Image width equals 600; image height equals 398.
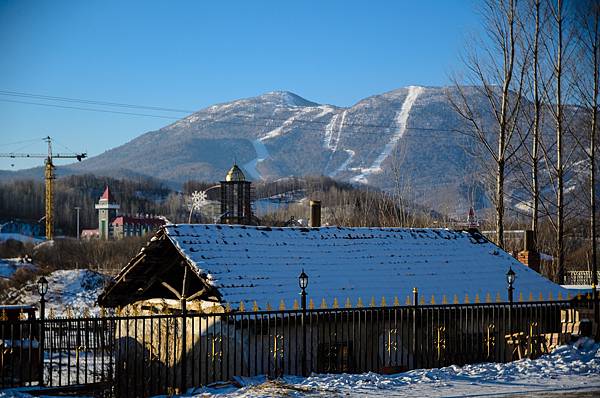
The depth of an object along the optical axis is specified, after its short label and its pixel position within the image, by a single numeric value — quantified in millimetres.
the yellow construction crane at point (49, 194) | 125375
